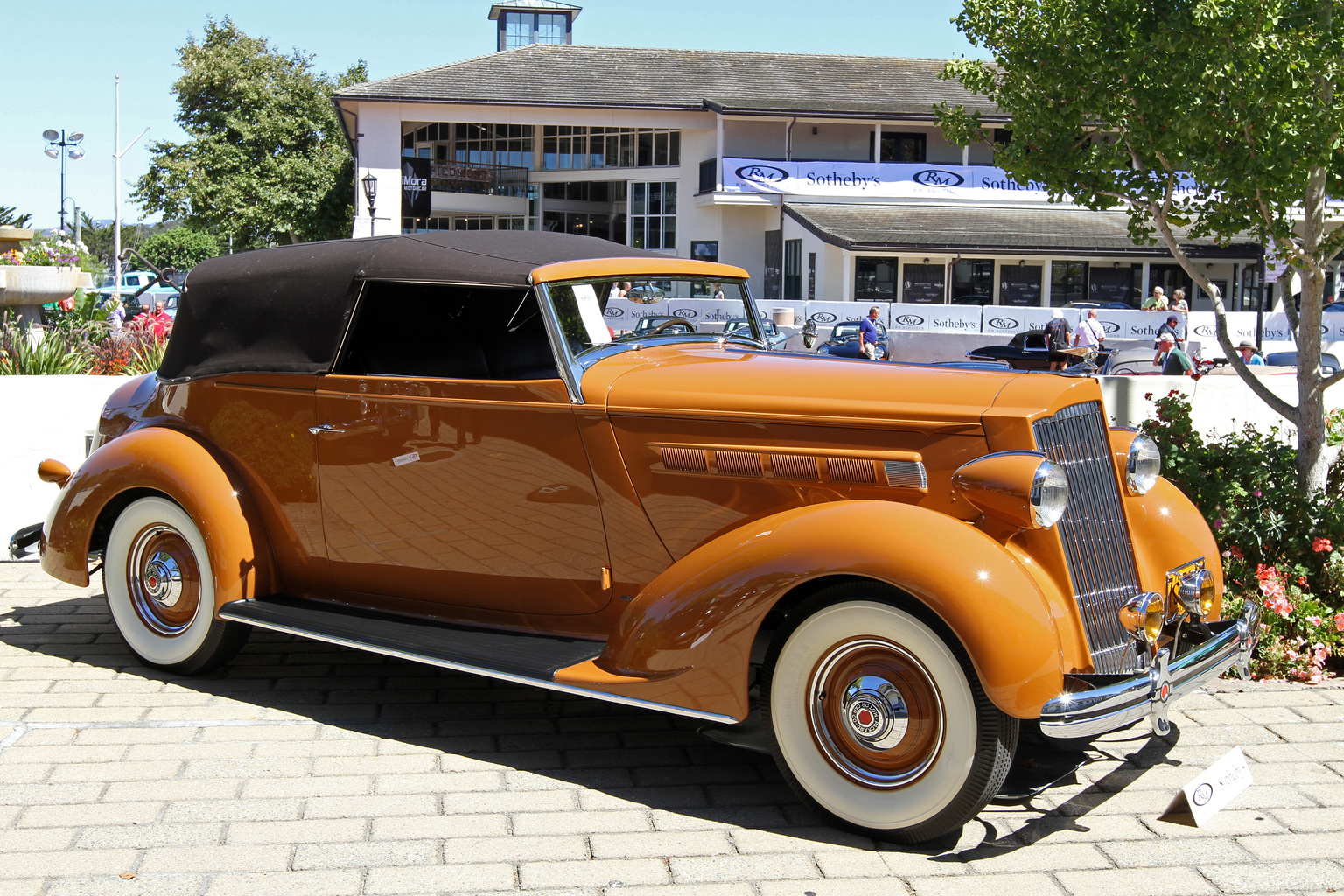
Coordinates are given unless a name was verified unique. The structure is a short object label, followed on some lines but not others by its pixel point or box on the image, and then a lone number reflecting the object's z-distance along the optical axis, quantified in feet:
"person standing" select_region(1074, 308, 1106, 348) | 69.75
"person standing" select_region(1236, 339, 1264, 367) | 60.21
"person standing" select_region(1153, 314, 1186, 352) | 70.61
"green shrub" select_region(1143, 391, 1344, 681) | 15.92
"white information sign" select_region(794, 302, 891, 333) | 88.58
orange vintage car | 10.35
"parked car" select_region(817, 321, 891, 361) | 70.95
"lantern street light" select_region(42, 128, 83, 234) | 114.62
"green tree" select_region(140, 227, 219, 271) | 213.66
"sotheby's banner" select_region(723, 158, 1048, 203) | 115.85
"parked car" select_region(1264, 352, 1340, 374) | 71.61
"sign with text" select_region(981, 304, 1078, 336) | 83.92
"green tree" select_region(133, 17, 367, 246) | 129.39
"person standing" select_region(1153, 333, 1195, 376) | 49.70
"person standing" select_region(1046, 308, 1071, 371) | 69.72
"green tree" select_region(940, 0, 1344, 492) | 16.76
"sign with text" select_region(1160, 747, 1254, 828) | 11.07
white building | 109.19
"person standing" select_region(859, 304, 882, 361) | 69.05
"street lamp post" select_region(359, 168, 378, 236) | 90.53
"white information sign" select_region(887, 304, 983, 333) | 85.81
